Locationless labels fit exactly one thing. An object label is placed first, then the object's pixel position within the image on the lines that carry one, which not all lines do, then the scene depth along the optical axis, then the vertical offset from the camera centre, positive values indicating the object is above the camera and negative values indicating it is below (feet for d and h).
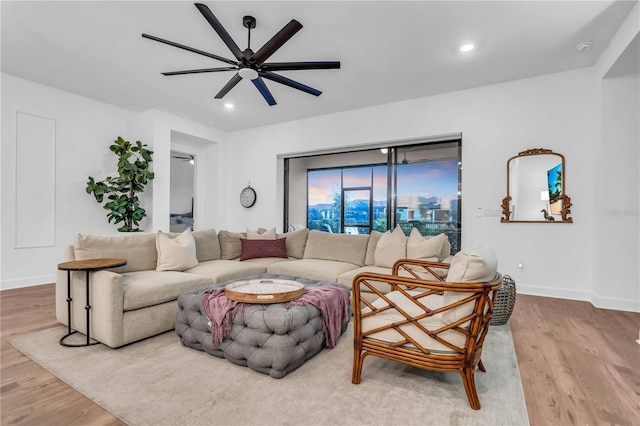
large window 16.16 +1.44
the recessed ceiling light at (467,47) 10.96 +5.93
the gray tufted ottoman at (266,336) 6.46 -2.73
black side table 7.87 -1.38
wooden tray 7.07 -1.91
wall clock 21.30 +1.14
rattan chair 5.47 -2.17
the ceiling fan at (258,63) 7.86 +4.45
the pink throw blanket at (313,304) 7.10 -2.30
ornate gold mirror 13.06 +1.08
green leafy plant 16.22 +1.47
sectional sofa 8.05 -1.90
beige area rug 5.24 -3.41
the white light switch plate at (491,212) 14.12 +0.08
